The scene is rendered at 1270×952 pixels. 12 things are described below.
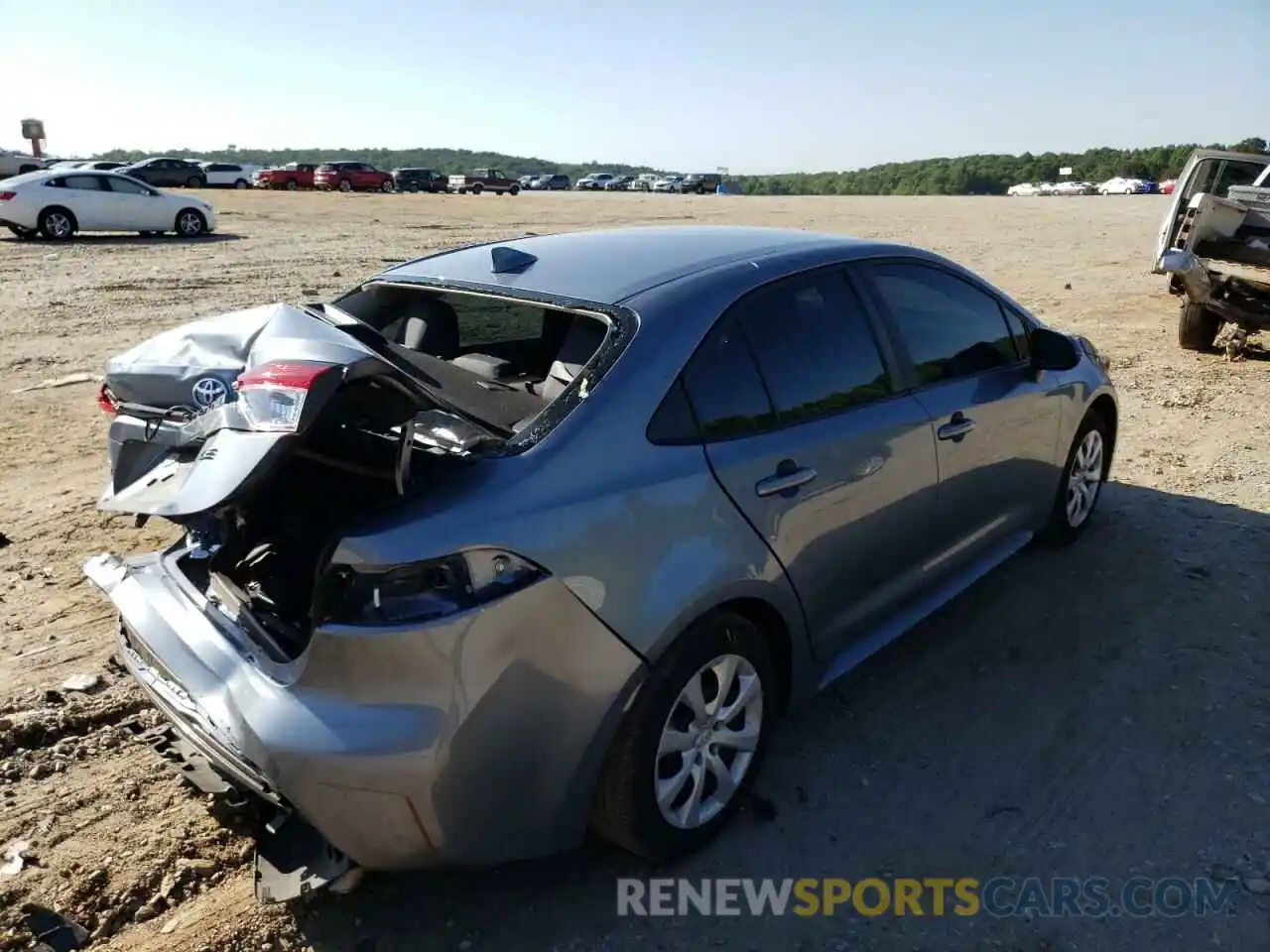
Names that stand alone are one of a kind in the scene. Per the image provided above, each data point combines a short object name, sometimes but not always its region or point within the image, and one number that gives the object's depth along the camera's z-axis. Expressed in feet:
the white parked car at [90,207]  65.16
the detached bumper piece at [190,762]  8.84
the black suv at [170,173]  143.74
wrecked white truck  30.68
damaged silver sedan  7.43
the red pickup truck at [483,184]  185.98
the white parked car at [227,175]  160.59
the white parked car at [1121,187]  241.14
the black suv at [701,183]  214.69
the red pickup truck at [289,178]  165.99
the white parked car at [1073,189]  254.33
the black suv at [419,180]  172.14
